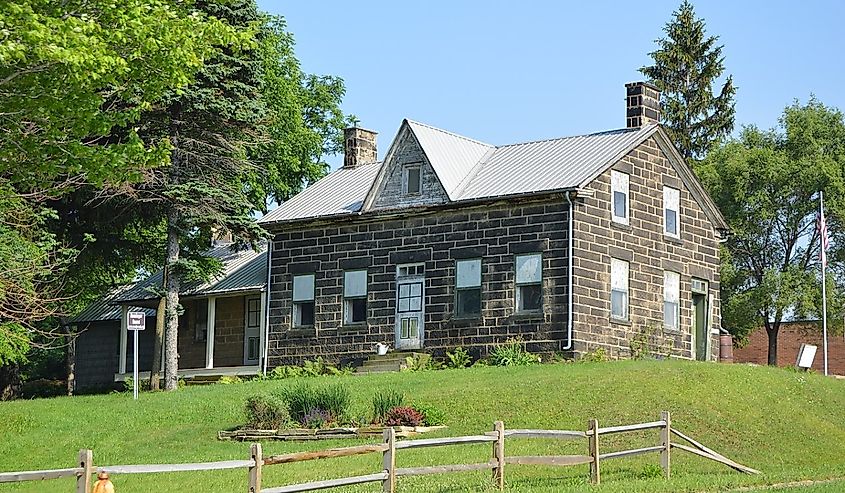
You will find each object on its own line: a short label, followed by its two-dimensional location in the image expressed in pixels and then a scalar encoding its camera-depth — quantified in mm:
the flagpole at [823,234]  39128
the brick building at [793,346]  54469
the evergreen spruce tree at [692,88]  59719
